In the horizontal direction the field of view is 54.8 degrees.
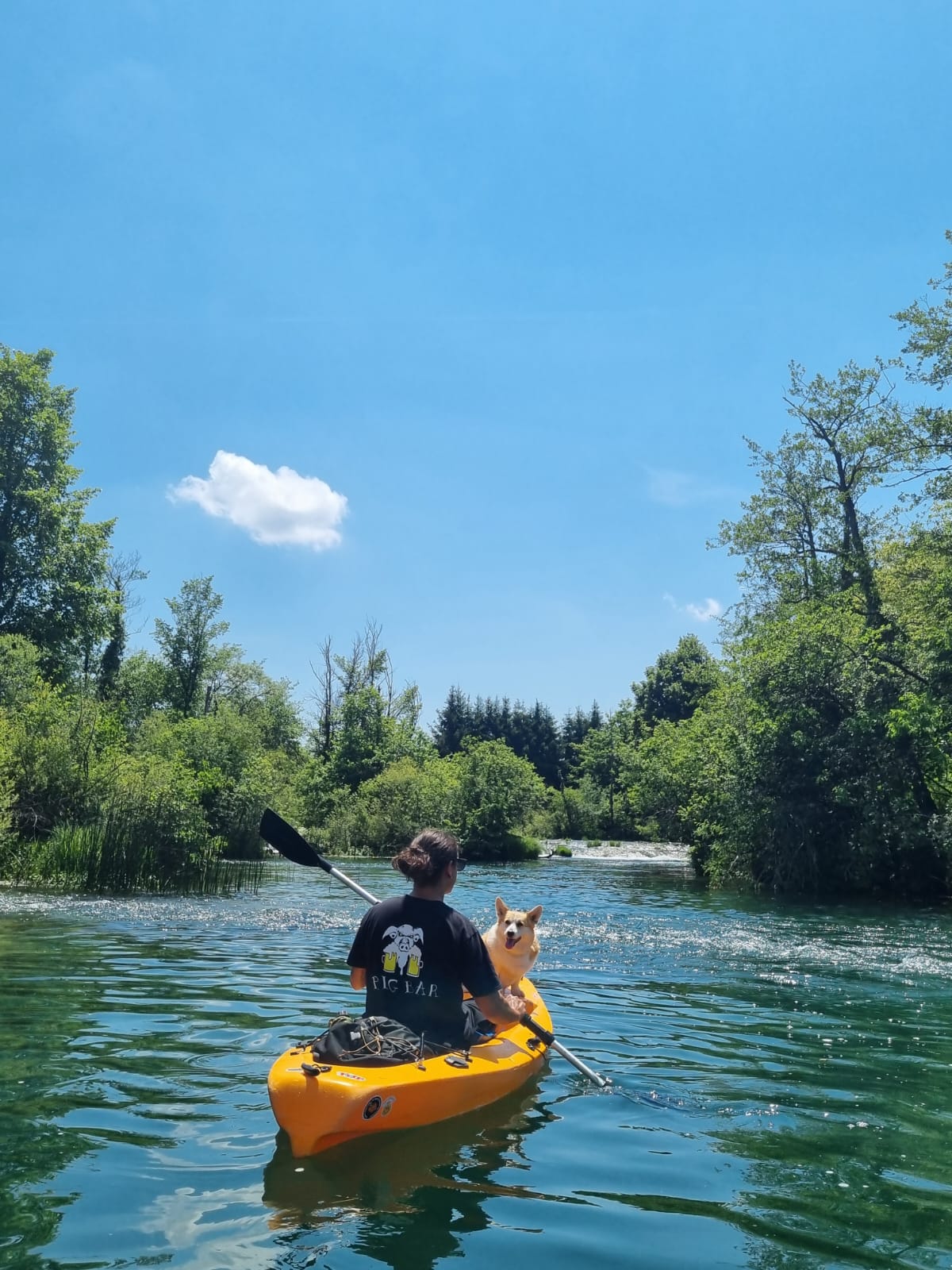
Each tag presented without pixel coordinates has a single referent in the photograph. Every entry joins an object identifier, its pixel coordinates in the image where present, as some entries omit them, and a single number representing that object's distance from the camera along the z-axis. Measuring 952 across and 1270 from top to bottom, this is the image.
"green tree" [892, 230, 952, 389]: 20.42
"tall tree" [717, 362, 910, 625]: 25.88
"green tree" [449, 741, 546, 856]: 37.25
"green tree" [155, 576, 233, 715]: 49.91
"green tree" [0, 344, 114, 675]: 31.22
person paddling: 4.77
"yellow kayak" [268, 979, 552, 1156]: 3.93
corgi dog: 6.62
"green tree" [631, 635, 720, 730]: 62.59
